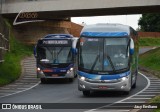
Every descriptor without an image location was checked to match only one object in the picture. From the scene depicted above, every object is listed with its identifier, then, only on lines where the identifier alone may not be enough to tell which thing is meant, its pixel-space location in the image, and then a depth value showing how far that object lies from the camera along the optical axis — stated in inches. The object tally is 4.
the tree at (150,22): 4008.4
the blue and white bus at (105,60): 974.4
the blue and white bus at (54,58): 1381.6
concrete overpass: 1978.3
